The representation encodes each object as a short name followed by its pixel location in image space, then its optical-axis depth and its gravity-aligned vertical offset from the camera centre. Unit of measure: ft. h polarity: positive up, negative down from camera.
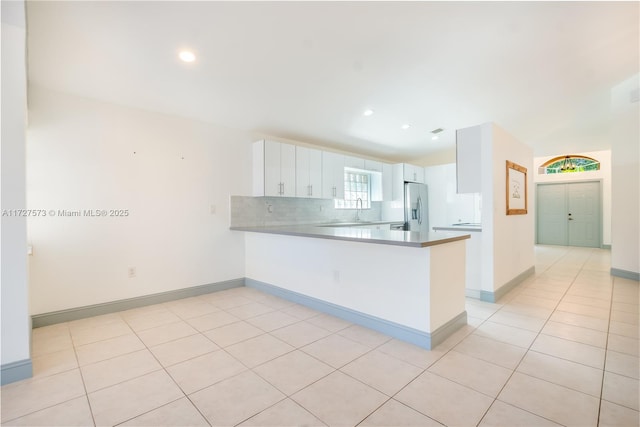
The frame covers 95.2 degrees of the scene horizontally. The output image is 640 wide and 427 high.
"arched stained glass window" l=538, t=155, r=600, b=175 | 26.35 +4.21
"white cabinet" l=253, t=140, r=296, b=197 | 13.92 +2.14
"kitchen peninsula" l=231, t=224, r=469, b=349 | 7.67 -2.08
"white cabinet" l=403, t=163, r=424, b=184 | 20.99 +2.81
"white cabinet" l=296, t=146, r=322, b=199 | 15.25 +2.12
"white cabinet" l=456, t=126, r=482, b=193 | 11.78 +2.11
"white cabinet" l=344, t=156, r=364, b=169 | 17.92 +3.12
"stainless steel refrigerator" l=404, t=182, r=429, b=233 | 20.72 +0.29
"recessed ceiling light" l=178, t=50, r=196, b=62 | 8.63 +4.73
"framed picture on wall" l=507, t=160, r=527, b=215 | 12.78 +0.98
